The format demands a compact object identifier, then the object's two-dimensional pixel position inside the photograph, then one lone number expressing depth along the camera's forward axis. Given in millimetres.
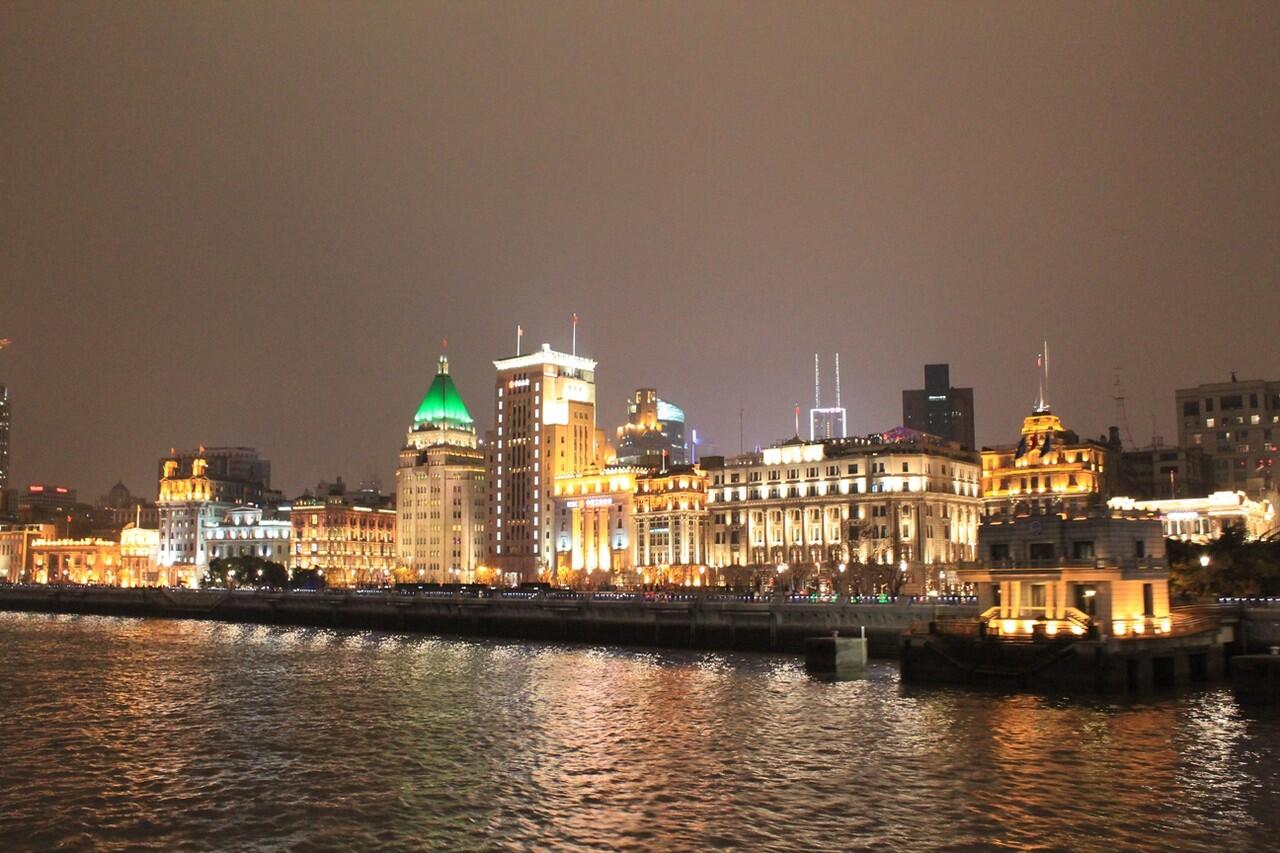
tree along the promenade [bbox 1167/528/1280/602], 95438
